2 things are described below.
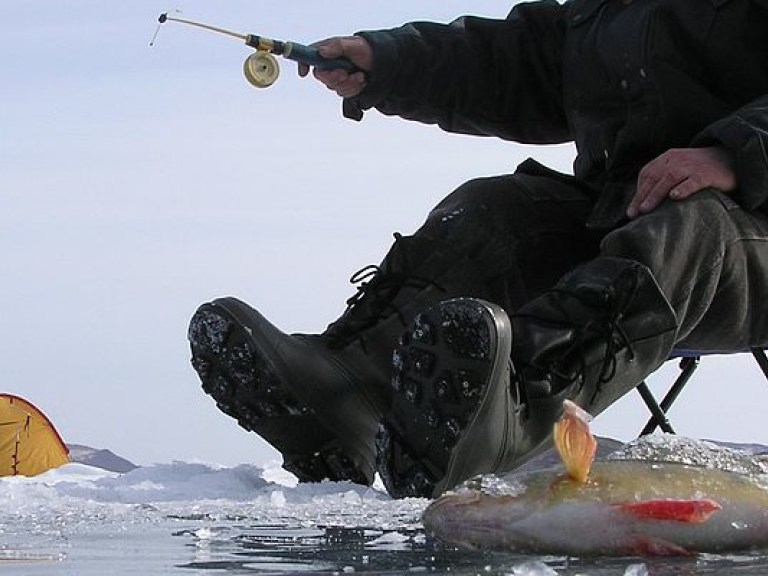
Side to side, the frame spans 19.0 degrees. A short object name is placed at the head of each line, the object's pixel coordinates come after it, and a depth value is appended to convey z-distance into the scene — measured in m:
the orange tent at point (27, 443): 7.16
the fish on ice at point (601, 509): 2.66
